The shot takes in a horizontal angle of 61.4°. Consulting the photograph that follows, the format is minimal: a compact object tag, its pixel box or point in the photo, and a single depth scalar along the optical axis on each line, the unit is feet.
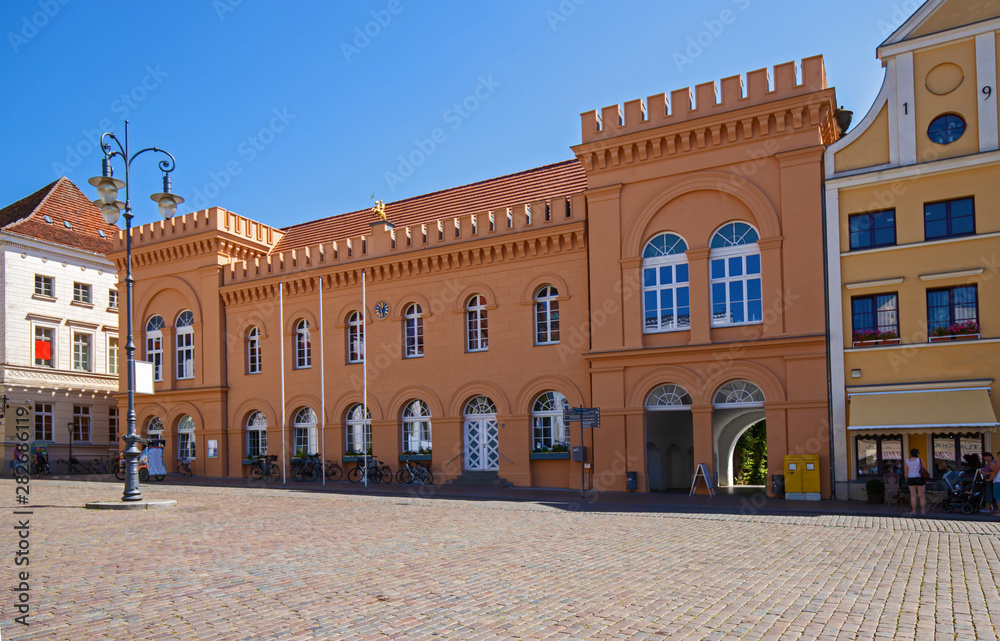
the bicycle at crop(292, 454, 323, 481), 100.60
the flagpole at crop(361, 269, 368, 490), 95.94
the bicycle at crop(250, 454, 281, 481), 103.65
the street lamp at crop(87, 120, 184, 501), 58.54
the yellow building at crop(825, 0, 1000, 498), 66.85
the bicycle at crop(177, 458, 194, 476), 111.55
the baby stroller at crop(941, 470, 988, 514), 59.06
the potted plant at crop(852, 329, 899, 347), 69.92
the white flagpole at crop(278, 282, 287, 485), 104.53
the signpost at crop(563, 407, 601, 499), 70.79
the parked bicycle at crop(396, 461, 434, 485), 92.02
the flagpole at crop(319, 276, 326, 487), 98.36
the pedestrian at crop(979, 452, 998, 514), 59.06
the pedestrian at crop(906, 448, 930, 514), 59.16
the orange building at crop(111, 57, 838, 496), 75.00
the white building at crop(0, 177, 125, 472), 124.67
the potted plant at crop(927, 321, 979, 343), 66.90
